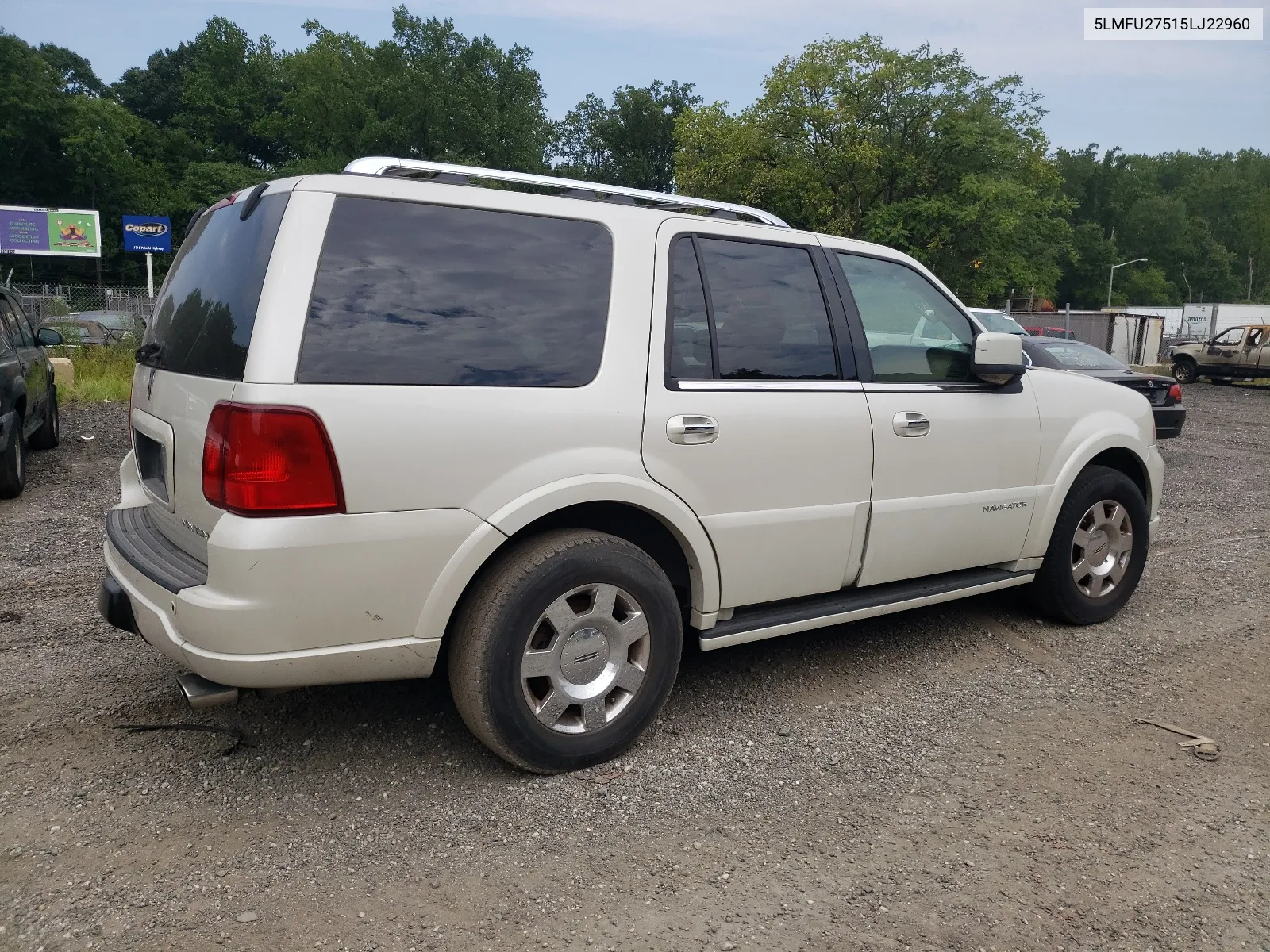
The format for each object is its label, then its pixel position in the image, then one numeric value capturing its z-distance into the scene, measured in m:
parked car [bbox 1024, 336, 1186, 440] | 10.97
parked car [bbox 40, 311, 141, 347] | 16.39
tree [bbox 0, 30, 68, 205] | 52.16
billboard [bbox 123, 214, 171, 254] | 41.78
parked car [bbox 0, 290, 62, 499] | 7.46
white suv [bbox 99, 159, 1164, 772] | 2.79
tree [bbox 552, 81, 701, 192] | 77.88
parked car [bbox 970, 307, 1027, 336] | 15.57
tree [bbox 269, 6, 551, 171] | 56.03
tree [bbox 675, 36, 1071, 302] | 33.38
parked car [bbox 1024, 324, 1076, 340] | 27.12
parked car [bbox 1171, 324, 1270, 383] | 26.42
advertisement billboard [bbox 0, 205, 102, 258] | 39.28
